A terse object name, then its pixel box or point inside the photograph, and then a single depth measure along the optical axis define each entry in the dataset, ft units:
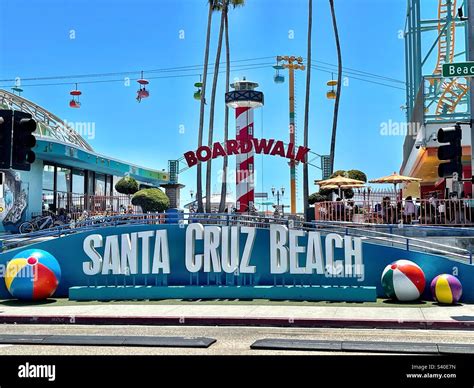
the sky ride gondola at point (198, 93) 116.98
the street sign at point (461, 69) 39.11
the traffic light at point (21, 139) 40.24
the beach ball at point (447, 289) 43.47
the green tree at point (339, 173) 102.73
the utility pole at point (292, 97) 184.55
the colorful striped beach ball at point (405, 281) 44.42
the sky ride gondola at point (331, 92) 128.77
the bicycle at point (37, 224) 90.99
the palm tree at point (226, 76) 117.60
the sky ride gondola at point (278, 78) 151.84
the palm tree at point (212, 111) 113.80
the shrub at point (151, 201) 90.79
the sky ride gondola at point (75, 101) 128.63
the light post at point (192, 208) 113.86
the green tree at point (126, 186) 118.01
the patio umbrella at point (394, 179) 82.53
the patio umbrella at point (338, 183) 87.25
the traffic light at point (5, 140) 39.67
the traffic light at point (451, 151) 37.65
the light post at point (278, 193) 186.44
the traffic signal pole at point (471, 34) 41.91
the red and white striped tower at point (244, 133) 79.71
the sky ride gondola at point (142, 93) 120.06
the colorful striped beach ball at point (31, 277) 47.50
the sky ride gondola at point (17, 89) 137.65
